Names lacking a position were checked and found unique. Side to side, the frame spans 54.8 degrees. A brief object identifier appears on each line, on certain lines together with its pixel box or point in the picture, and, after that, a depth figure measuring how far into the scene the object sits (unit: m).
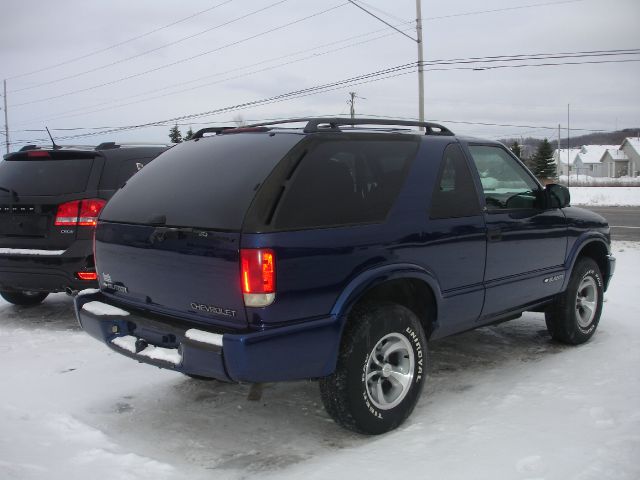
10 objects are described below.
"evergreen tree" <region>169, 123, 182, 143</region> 58.95
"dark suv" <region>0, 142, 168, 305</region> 5.74
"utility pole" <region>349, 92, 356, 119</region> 51.56
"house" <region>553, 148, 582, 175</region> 109.68
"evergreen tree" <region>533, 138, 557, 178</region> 57.09
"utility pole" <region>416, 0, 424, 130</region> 23.16
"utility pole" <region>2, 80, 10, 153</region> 49.10
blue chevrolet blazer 3.09
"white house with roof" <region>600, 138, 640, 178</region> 90.44
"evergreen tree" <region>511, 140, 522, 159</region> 54.26
